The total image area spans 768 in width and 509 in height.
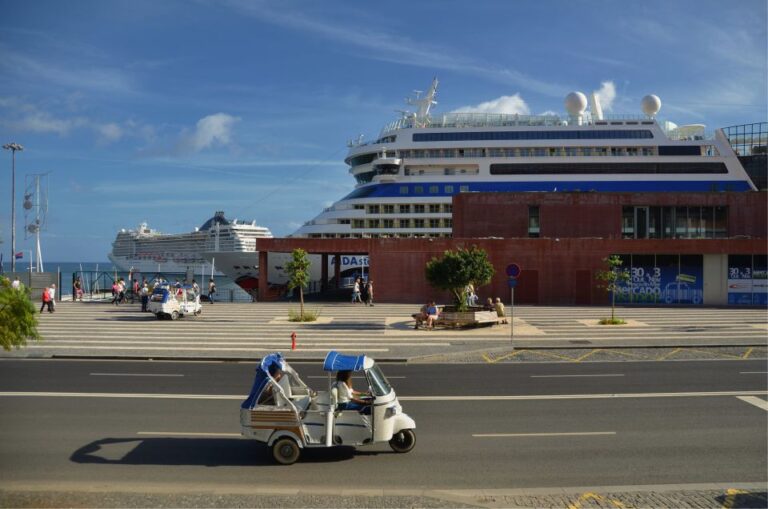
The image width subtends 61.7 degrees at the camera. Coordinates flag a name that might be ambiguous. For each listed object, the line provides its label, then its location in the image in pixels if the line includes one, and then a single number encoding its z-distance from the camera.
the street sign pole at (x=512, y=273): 23.27
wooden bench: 26.91
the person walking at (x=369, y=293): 36.75
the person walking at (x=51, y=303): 32.39
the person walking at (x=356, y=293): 38.21
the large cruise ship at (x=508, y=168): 58.72
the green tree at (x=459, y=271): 26.25
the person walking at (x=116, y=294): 38.09
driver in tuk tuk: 9.70
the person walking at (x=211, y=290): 39.06
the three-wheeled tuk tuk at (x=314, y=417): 9.40
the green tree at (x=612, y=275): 28.02
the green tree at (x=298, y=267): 28.55
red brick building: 37.78
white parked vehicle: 29.95
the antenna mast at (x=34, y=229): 47.81
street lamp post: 41.56
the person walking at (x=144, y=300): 33.50
